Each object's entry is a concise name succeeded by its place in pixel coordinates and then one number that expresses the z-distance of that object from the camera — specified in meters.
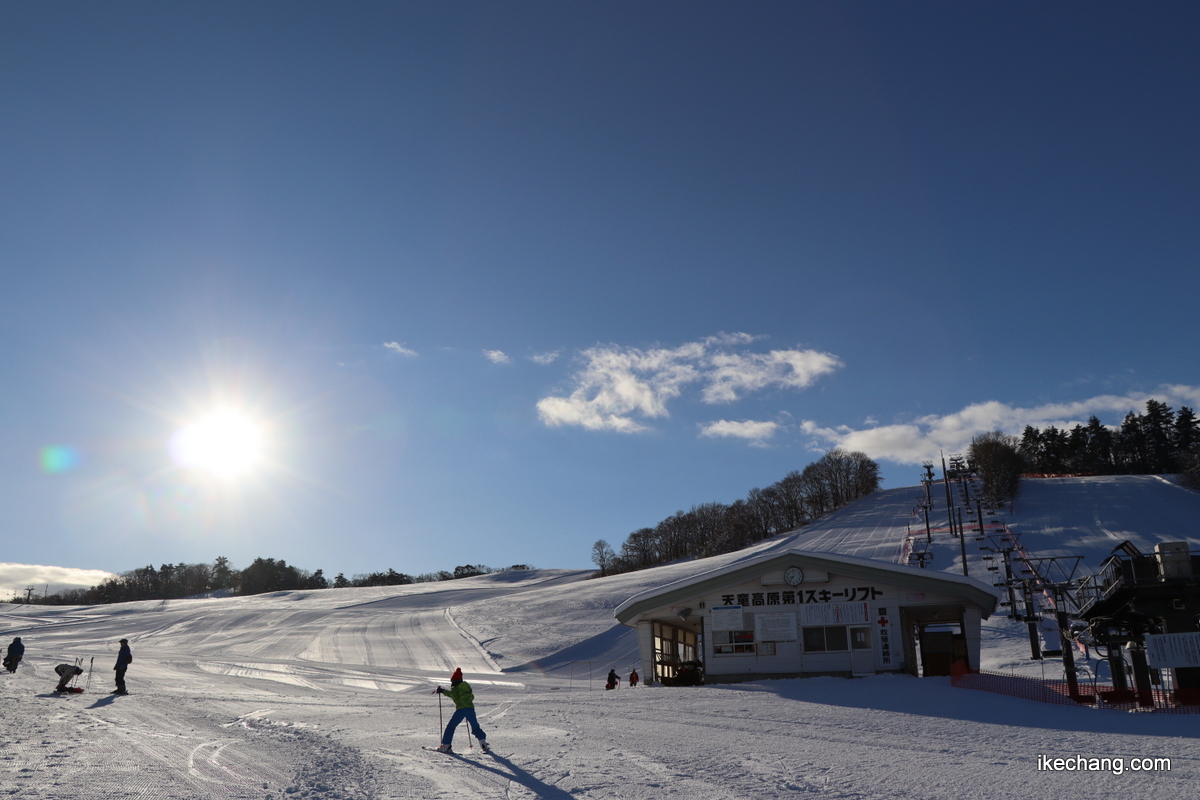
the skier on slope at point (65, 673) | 19.12
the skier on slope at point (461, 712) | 11.23
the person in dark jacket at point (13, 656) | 24.75
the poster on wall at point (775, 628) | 23.75
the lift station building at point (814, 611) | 23.06
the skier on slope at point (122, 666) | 18.84
